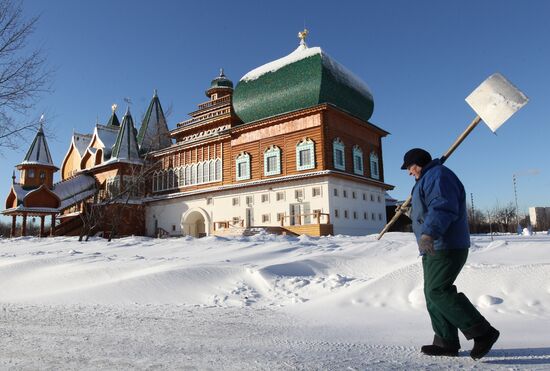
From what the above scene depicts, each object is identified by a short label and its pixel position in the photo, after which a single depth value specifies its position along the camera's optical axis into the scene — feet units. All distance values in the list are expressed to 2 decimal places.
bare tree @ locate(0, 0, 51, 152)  28.04
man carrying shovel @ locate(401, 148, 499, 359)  8.69
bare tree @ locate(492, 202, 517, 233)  215.33
